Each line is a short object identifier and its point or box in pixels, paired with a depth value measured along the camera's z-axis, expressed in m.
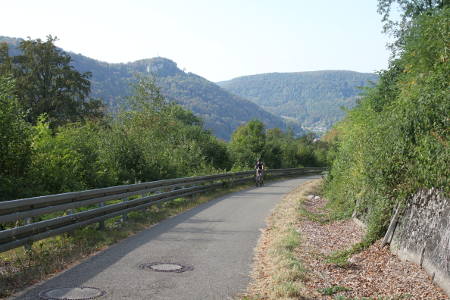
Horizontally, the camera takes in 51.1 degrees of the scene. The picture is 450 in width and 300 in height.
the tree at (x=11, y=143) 11.59
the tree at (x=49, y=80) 43.28
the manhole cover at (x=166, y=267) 7.81
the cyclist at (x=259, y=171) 31.78
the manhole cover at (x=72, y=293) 6.00
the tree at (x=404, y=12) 26.42
